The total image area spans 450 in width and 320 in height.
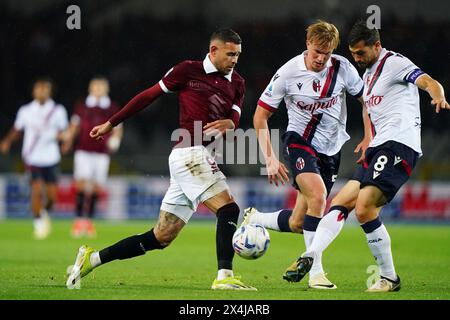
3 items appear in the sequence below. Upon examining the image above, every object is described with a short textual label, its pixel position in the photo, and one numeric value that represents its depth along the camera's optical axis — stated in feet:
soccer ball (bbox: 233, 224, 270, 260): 24.47
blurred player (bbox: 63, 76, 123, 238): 52.29
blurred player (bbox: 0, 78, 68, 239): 52.65
